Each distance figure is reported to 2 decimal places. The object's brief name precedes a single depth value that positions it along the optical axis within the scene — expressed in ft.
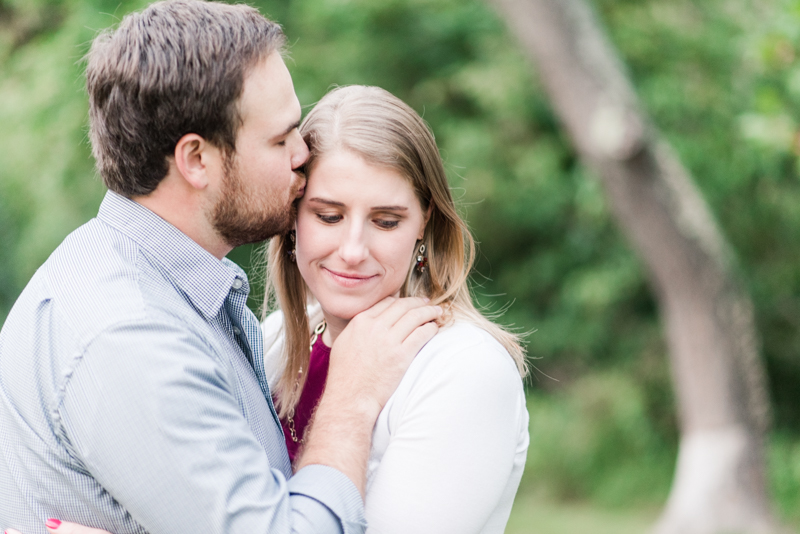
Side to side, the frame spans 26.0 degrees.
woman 5.44
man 5.05
